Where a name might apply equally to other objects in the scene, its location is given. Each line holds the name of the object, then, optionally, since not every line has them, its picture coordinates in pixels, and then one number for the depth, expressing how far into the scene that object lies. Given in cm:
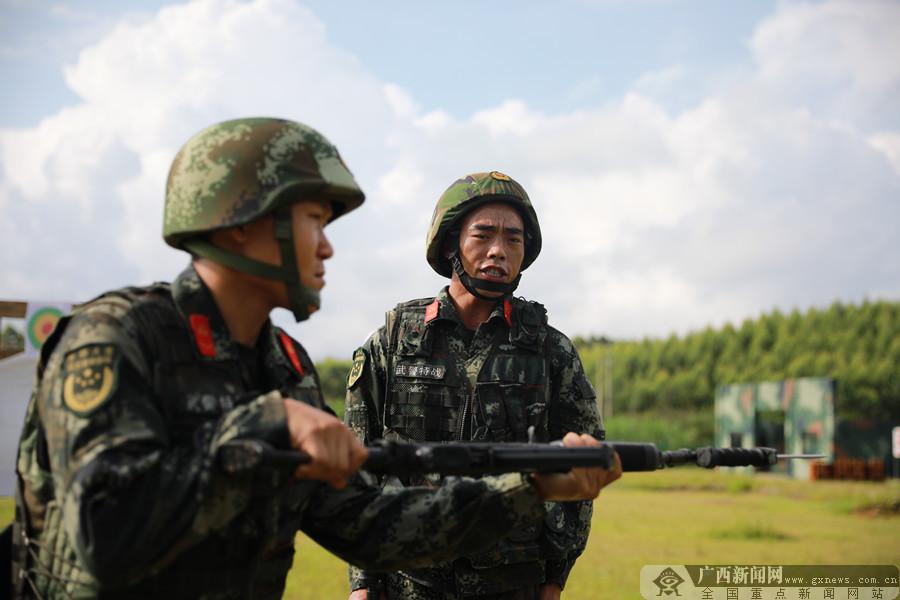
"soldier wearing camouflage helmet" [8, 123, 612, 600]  236
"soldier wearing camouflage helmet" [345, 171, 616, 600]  456
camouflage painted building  3431
